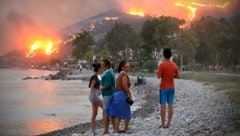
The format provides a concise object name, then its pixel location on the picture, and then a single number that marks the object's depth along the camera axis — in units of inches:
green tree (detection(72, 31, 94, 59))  5036.9
